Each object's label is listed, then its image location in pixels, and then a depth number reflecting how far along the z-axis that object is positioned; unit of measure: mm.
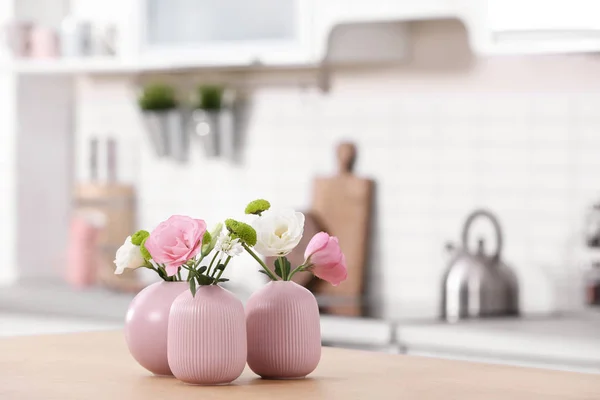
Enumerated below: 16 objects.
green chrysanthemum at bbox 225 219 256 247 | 2296
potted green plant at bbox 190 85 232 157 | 5624
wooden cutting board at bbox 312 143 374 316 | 5294
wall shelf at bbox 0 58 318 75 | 5392
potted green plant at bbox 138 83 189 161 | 5732
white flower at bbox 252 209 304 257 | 2329
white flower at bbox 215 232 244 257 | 2284
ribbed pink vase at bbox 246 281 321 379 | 2382
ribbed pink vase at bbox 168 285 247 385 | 2296
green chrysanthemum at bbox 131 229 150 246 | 2408
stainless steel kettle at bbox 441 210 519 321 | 4669
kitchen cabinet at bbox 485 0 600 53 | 4357
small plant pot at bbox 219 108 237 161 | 5614
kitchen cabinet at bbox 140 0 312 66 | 5055
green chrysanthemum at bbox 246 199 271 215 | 2383
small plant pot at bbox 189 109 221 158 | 5644
